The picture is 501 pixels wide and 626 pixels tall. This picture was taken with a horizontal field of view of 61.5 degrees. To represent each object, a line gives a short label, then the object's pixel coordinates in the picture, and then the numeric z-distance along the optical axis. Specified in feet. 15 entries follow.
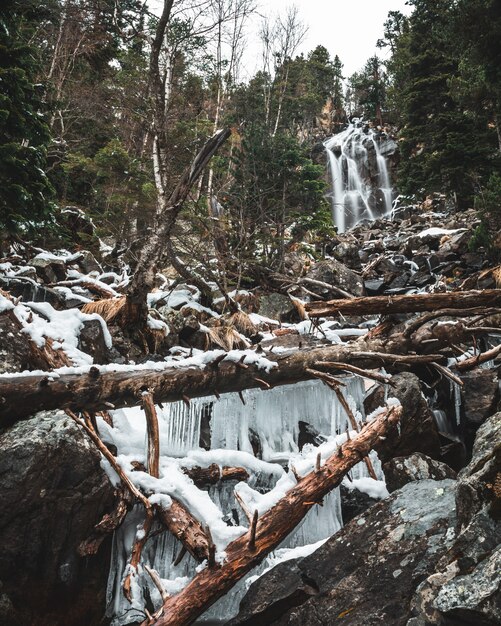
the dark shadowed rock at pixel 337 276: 41.19
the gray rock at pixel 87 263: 38.26
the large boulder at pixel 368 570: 8.73
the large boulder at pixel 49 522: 11.11
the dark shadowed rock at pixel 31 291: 27.35
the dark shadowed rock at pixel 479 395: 21.56
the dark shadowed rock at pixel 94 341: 21.30
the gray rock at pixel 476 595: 5.78
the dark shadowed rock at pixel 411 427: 18.39
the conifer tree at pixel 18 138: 20.16
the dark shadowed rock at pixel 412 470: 15.07
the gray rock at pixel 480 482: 7.51
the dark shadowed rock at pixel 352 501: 15.48
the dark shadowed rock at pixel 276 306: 34.99
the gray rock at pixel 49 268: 31.81
